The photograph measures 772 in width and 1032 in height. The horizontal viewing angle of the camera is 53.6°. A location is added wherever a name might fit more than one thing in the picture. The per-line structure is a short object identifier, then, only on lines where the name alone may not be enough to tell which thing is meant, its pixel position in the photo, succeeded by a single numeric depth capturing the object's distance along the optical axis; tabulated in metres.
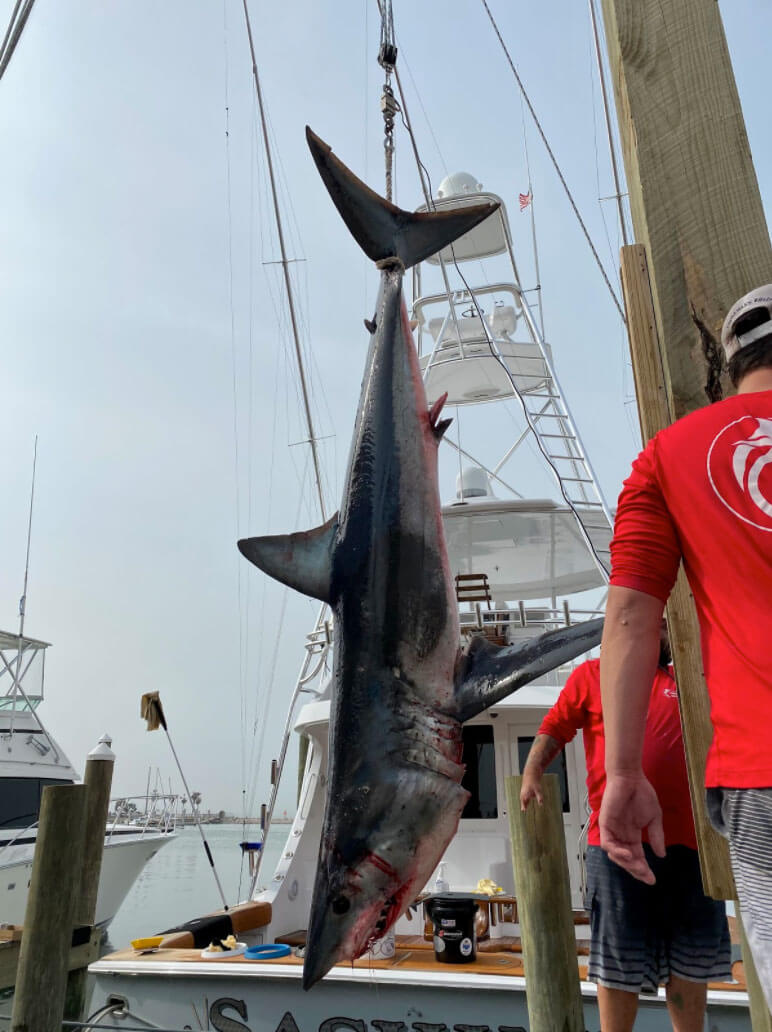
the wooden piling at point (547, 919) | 2.88
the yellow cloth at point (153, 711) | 6.79
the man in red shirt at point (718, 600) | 0.90
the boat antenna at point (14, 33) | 3.45
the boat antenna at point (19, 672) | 12.45
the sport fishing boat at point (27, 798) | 10.40
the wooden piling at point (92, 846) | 6.38
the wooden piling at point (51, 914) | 3.54
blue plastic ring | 4.27
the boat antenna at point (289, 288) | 6.25
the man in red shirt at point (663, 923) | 2.16
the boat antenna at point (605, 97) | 4.06
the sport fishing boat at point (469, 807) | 3.91
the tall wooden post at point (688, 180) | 1.25
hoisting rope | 2.51
